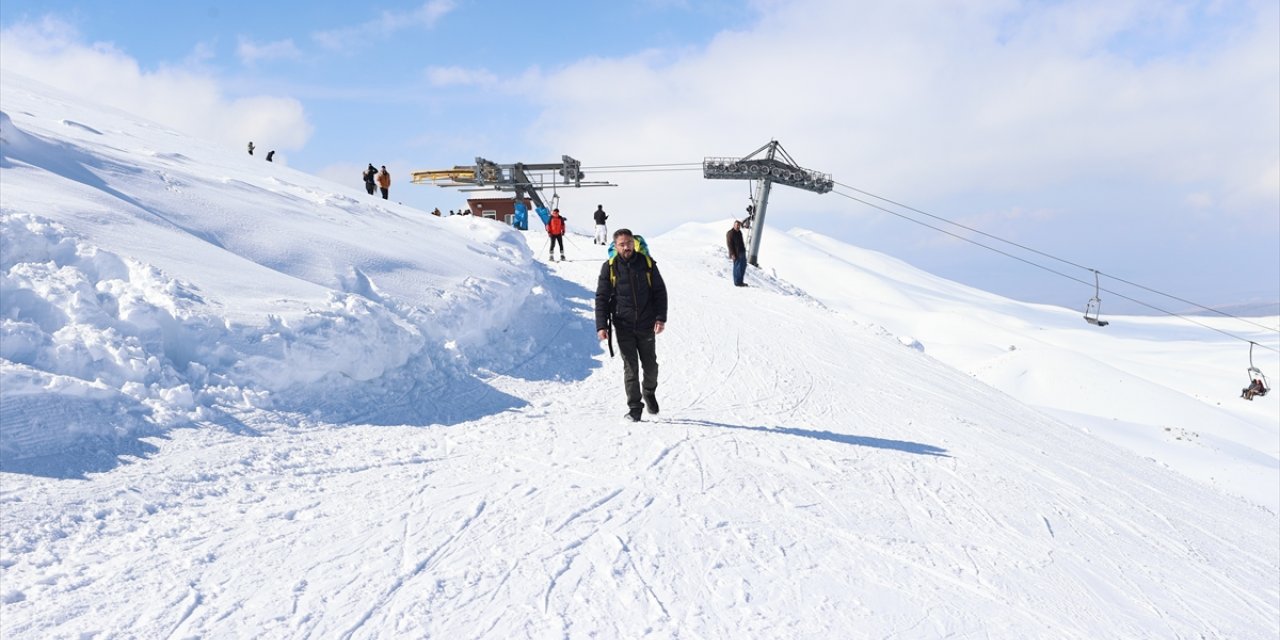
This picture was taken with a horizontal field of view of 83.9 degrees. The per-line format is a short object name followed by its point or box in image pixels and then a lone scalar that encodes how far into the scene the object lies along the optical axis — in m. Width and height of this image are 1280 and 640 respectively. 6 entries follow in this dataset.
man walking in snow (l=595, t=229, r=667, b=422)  7.66
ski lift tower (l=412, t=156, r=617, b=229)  35.09
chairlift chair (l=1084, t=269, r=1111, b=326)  34.38
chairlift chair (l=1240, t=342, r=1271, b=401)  32.03
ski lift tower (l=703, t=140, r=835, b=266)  31.42
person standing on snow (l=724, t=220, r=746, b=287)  21.02
